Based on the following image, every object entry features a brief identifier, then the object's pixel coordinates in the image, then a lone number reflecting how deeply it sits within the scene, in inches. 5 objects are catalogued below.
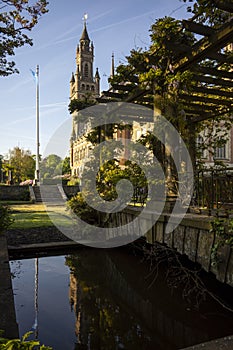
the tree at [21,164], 1721.2
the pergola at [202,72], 207.6
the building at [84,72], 2854.3
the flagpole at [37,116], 1232.2
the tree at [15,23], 262.5
